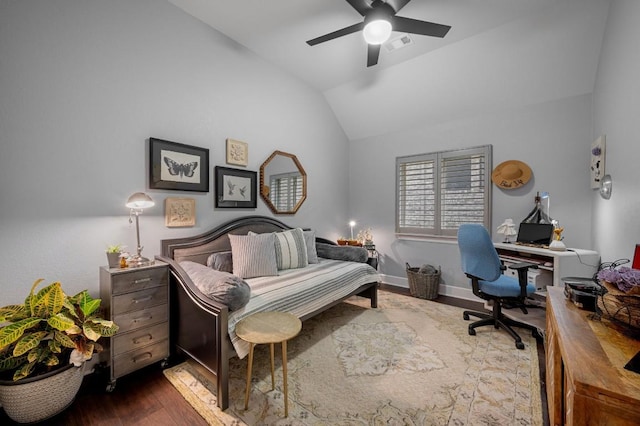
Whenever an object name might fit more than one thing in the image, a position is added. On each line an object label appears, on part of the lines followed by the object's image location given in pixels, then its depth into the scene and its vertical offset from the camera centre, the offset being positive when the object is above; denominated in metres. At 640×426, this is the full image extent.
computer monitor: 2.88 -0.28
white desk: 2.39 -0.51
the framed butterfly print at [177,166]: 2.32 +0.38
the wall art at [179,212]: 2.43 -0.05
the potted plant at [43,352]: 1.43 -0.85
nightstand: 1.79 -0.79
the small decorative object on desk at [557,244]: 2.59 -0.35
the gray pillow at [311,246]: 3.25 -0.50
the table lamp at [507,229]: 3.09 -0.25
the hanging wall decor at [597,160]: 2.44 +0.47
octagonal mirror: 3.40 +0.33
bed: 1.66 -0.75
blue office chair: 2.36 -0.64
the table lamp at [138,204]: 1.98 +0.02
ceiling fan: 2.10 +1.54
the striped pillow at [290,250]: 2.92 -0.49
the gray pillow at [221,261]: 2.57 -0.54
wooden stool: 1.56 -0.77
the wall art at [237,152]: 2.93 +0.63
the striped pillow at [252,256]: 2.55 -0.49
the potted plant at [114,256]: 1.94 -0.37
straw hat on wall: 3.25 +0.43
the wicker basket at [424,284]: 3.62 -1.07
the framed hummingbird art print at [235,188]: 2.86 +0.22
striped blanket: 1.91 -0.74
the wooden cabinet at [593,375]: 0.74 -0.52
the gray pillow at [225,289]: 1.70 -0.55
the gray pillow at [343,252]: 3.35 -0.60
